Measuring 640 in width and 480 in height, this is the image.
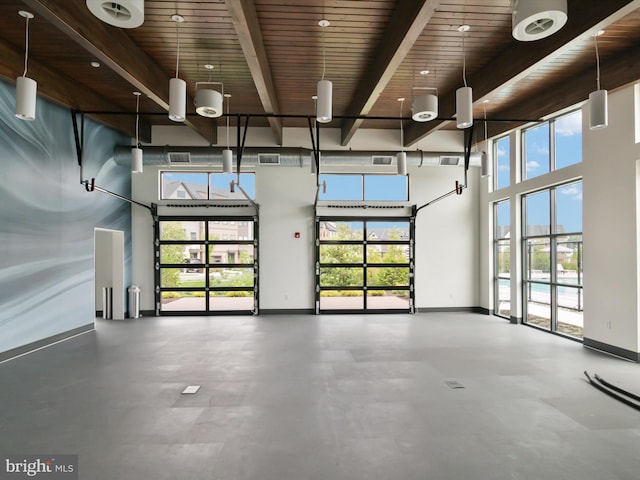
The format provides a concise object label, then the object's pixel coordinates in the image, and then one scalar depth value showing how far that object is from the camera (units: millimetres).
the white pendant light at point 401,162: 7871
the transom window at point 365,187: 10461
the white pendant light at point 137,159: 7523
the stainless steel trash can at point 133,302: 9828
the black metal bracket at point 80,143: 7257
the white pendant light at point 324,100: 4488
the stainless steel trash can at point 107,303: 9781
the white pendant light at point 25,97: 4332
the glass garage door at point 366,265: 10391
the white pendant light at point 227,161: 7273
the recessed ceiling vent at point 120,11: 2860
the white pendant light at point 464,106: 4754
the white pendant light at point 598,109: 4523
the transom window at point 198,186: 10312
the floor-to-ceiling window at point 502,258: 9625
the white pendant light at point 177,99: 4457
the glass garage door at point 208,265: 10188
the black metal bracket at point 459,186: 7961
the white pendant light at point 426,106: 5254
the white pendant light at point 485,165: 8023
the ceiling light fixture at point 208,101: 5228
